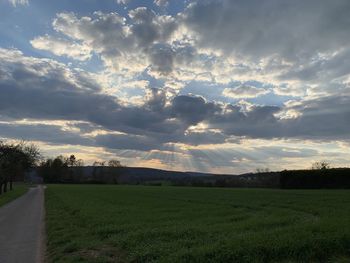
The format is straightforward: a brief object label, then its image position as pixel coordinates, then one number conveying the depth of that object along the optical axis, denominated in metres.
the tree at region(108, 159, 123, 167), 168.52
